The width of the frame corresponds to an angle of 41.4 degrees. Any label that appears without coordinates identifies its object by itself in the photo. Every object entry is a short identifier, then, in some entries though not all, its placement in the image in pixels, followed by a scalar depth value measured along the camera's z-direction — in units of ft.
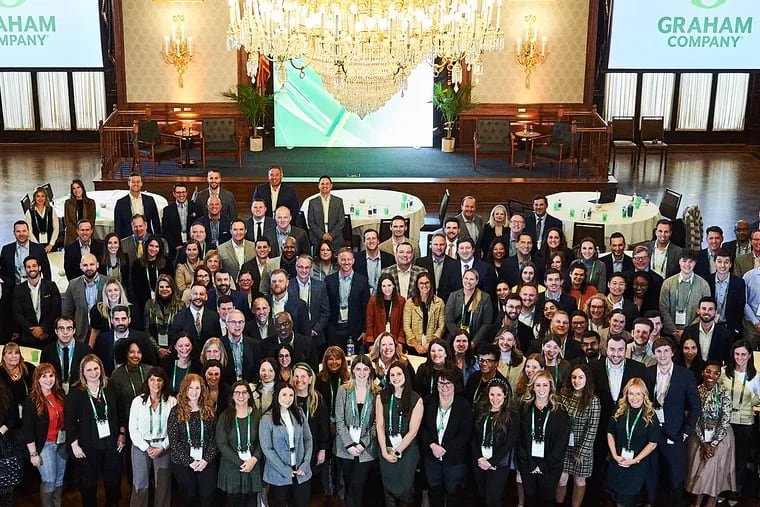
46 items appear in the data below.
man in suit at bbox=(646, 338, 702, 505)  21.89
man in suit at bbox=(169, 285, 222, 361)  24.52
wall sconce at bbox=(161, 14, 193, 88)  59.93
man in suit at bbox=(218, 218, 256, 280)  29.94
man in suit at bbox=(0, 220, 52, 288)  29.48
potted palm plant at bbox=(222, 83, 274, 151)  58.90
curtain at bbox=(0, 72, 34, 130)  66.59
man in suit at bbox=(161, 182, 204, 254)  34.37
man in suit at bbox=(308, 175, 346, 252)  35.37
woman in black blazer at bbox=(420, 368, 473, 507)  21.38
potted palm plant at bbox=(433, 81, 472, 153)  59.72
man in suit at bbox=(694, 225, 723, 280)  29.77
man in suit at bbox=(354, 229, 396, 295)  29.40
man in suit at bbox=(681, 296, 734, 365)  24.30
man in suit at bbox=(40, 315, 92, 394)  22.82
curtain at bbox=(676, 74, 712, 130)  66.80
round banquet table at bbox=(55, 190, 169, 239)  38.75
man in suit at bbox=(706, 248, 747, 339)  27.63
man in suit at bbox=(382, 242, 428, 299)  27.81
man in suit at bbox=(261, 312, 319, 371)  23.65
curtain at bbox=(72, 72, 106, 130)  66.69
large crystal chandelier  30.91
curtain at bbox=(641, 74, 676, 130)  66.85
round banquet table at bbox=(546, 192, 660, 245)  38.55
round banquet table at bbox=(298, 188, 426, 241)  39.60
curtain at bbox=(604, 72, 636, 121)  66.44
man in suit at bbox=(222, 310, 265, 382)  23.40
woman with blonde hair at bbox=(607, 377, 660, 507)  21.31
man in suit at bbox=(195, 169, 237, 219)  35.24
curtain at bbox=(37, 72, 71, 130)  66.85
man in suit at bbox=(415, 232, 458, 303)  28.55
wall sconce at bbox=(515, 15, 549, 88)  60.23
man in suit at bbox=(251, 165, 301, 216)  36.06
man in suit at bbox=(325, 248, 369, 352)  27.50
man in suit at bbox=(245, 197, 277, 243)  32.01
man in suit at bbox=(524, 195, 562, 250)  33.81
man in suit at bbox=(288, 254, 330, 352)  26.71
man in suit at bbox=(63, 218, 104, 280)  30.17
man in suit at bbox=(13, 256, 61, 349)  26.96
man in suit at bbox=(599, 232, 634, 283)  29.09
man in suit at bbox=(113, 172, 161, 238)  34.96
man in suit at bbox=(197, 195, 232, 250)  32.22
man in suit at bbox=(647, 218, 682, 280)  30.04
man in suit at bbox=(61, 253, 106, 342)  26.66
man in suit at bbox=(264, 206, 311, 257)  31.37
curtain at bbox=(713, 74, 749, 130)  66.90
